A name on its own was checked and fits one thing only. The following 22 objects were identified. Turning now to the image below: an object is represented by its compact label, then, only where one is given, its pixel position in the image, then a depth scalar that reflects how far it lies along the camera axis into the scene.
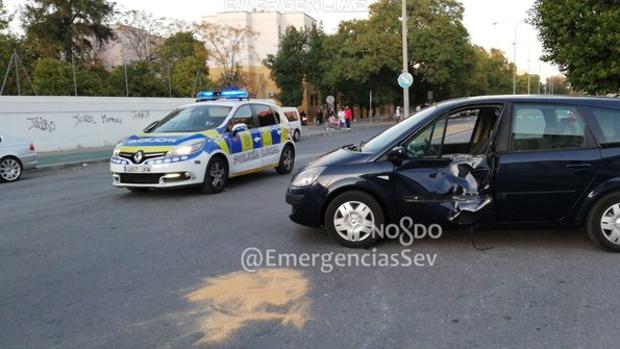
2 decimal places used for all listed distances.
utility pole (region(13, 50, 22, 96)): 24.61
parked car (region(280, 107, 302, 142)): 28.42
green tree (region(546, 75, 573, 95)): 126.24
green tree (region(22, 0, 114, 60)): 42.16
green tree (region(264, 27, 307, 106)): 52.94
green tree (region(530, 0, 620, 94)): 14.65
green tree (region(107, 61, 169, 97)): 35.72
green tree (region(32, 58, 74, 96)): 32.28
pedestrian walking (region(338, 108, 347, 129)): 38.66
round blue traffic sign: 21.88
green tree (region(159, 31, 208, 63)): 52.02
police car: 8.59
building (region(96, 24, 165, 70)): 48.97
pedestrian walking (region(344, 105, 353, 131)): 38.52
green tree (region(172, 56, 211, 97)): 43.00
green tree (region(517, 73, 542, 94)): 122.12
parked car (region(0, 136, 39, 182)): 13.04
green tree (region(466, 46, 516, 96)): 82.12
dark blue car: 5.24
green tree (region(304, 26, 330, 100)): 53.05
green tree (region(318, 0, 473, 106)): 46.84
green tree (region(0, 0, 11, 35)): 36.81
